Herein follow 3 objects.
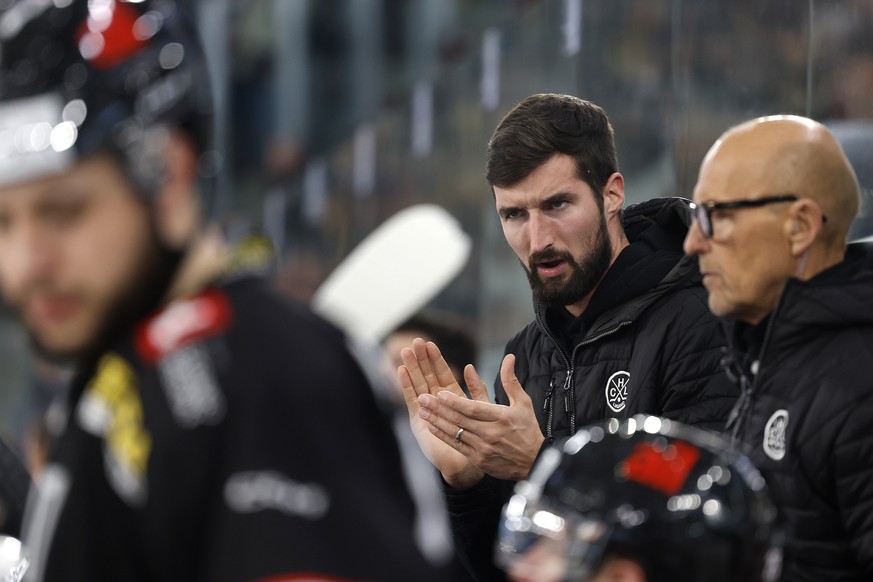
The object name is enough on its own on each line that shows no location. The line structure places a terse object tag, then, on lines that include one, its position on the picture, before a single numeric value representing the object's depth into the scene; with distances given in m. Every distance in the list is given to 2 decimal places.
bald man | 4.51
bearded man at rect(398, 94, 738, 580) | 5.70
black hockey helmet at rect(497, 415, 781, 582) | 3.51
